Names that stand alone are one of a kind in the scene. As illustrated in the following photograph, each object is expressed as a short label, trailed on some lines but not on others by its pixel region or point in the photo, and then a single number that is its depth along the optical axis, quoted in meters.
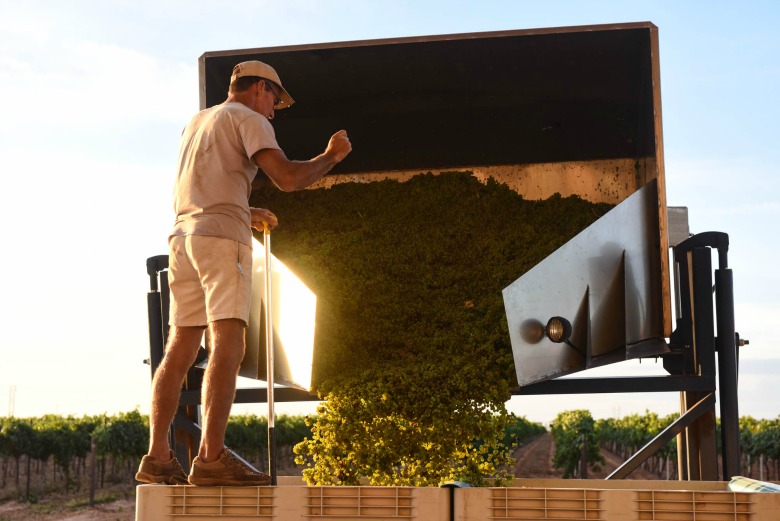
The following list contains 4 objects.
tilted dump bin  4.95
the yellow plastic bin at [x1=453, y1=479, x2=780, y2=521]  2.80
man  3.07
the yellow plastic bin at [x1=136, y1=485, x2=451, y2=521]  2.85
